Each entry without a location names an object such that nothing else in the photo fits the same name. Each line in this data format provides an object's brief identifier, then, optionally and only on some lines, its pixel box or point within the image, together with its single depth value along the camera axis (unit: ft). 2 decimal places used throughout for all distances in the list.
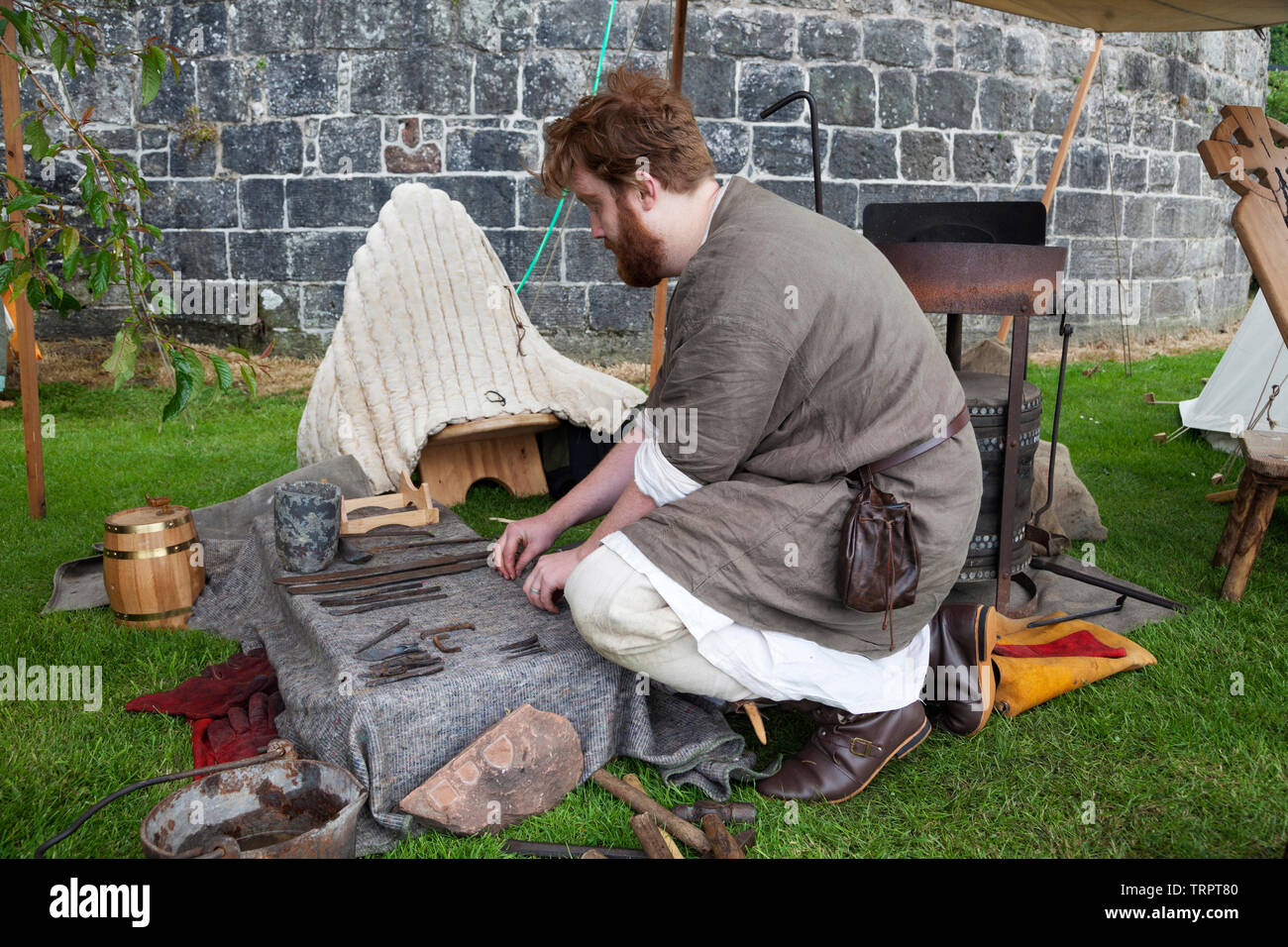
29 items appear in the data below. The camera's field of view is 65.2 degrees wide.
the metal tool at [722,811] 8.18
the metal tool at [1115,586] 12.07
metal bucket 6.66
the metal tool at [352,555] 11.57
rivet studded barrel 11.66
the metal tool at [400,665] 8.45
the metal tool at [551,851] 7.64
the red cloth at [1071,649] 10.66
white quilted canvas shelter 16.02
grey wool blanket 8.02
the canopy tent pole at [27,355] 13.67
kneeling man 7.85
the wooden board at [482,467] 16.94
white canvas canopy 14.43
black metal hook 13.10
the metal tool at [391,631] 9.13
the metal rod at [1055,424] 12.17
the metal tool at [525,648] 8.88
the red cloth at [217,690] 9.71
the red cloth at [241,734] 8.91
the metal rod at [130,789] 6.20
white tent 19.03
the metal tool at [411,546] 11.97
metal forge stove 11.44
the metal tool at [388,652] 8.80
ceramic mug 11.12
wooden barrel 11.43
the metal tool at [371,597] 10.17
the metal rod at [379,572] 10.81
